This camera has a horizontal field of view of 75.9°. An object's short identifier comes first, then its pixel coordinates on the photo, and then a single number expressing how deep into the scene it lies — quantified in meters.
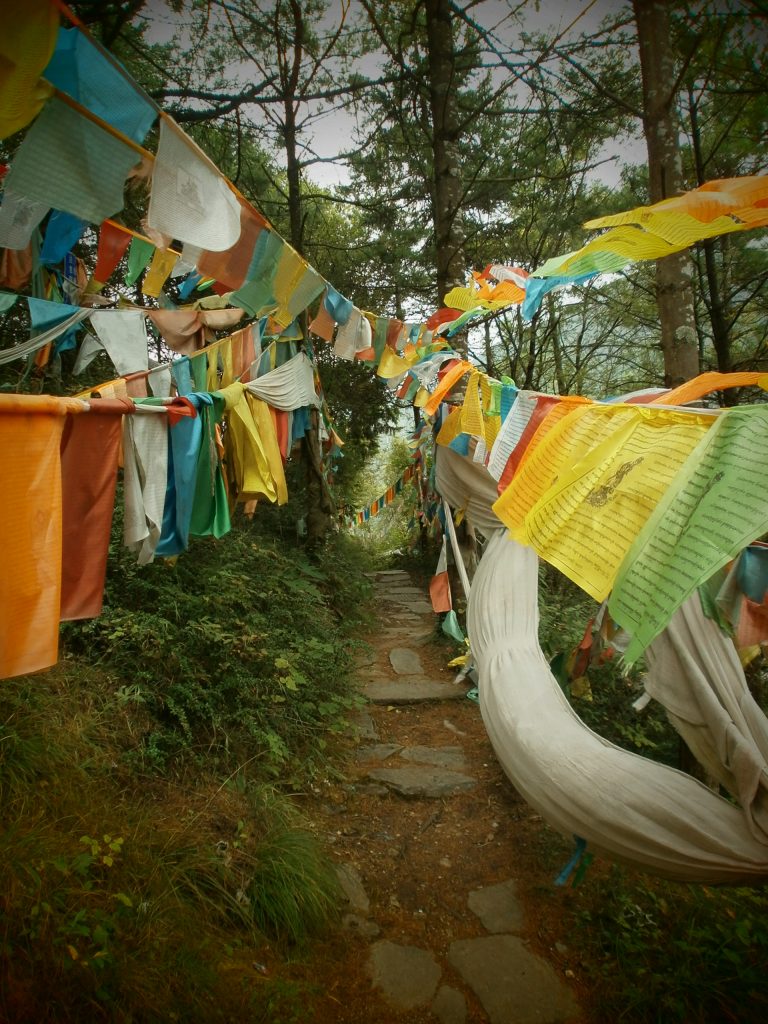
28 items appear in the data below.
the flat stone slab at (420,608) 7.76
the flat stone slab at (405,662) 5.54
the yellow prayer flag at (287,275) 2.82
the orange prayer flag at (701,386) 1.21
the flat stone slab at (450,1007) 2.11
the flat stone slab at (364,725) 4.20
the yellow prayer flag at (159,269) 3.50
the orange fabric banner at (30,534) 1.46
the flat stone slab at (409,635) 6.42
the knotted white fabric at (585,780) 1.50
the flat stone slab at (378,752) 3.91
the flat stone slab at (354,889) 2.62
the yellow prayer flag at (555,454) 1.41
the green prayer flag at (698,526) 0.86
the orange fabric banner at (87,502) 1.90
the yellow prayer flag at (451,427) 2.70
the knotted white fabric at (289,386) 4.05
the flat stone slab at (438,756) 3.89
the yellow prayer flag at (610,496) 1.09
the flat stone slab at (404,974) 2.18
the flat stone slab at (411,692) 4.82
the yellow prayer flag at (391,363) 4.60
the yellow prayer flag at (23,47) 1.13
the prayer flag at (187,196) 1.58
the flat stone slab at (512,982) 2.13
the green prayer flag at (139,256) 3.55
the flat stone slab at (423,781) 3.55
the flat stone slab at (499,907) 2.57
